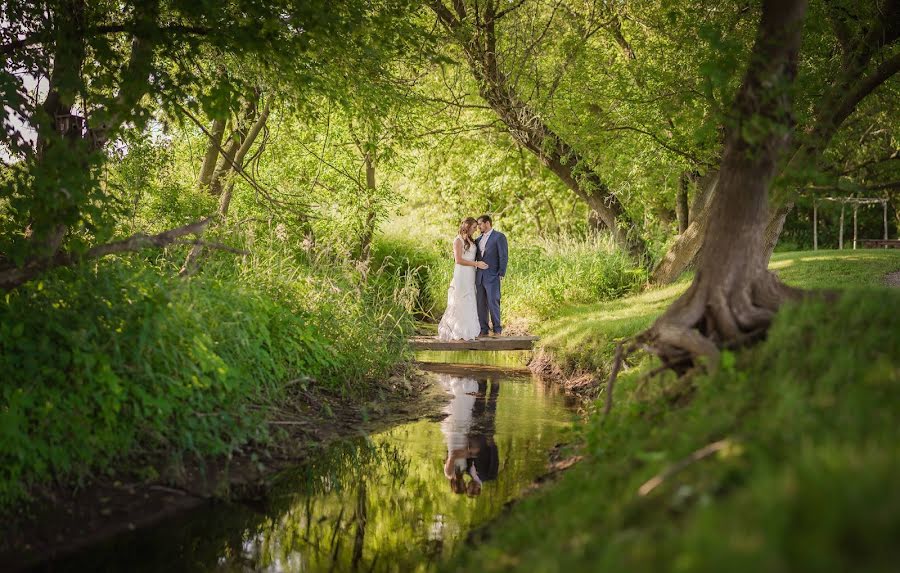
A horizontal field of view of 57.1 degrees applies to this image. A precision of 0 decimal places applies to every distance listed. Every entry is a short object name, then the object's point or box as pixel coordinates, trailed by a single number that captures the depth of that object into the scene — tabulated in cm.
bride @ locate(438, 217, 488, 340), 1479
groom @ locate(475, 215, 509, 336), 1470
